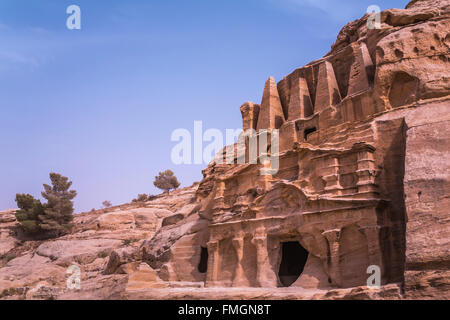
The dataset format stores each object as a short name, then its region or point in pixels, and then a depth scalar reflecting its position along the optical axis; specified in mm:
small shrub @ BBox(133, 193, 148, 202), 62006
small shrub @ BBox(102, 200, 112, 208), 72175
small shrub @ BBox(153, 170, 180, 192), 68250
